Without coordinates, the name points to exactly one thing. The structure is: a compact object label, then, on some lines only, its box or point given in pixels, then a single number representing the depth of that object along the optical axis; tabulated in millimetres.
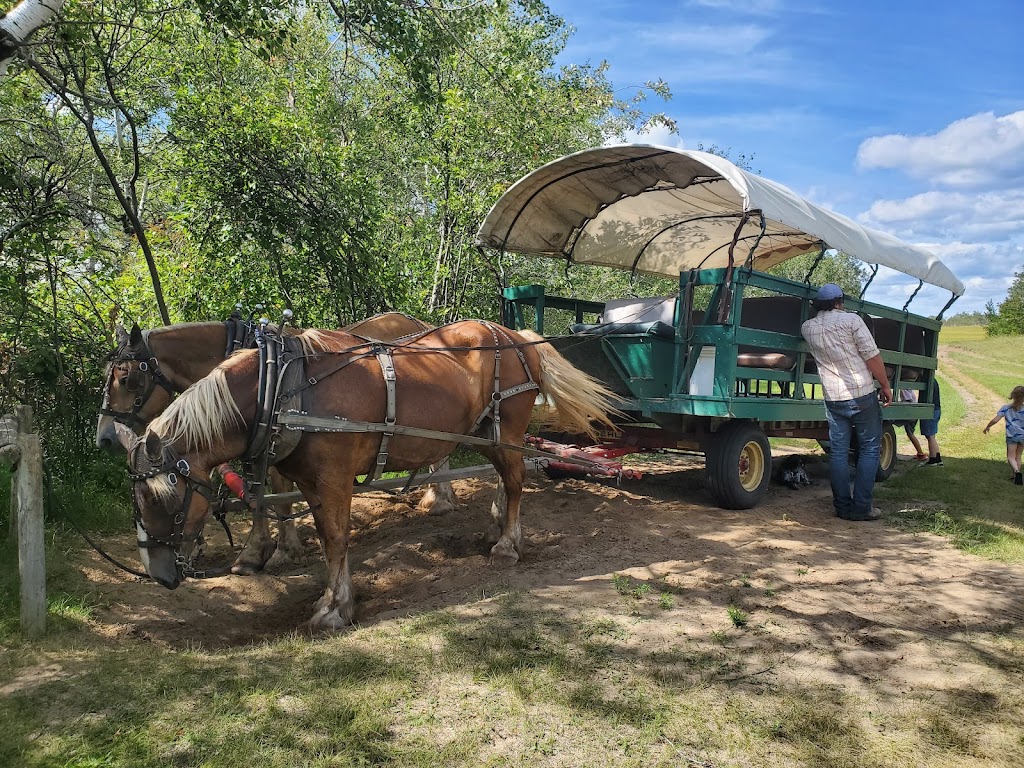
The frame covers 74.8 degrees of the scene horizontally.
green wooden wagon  5590
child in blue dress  7973
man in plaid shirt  5828
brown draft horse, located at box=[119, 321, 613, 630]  3332
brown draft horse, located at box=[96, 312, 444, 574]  4043
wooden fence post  3355
